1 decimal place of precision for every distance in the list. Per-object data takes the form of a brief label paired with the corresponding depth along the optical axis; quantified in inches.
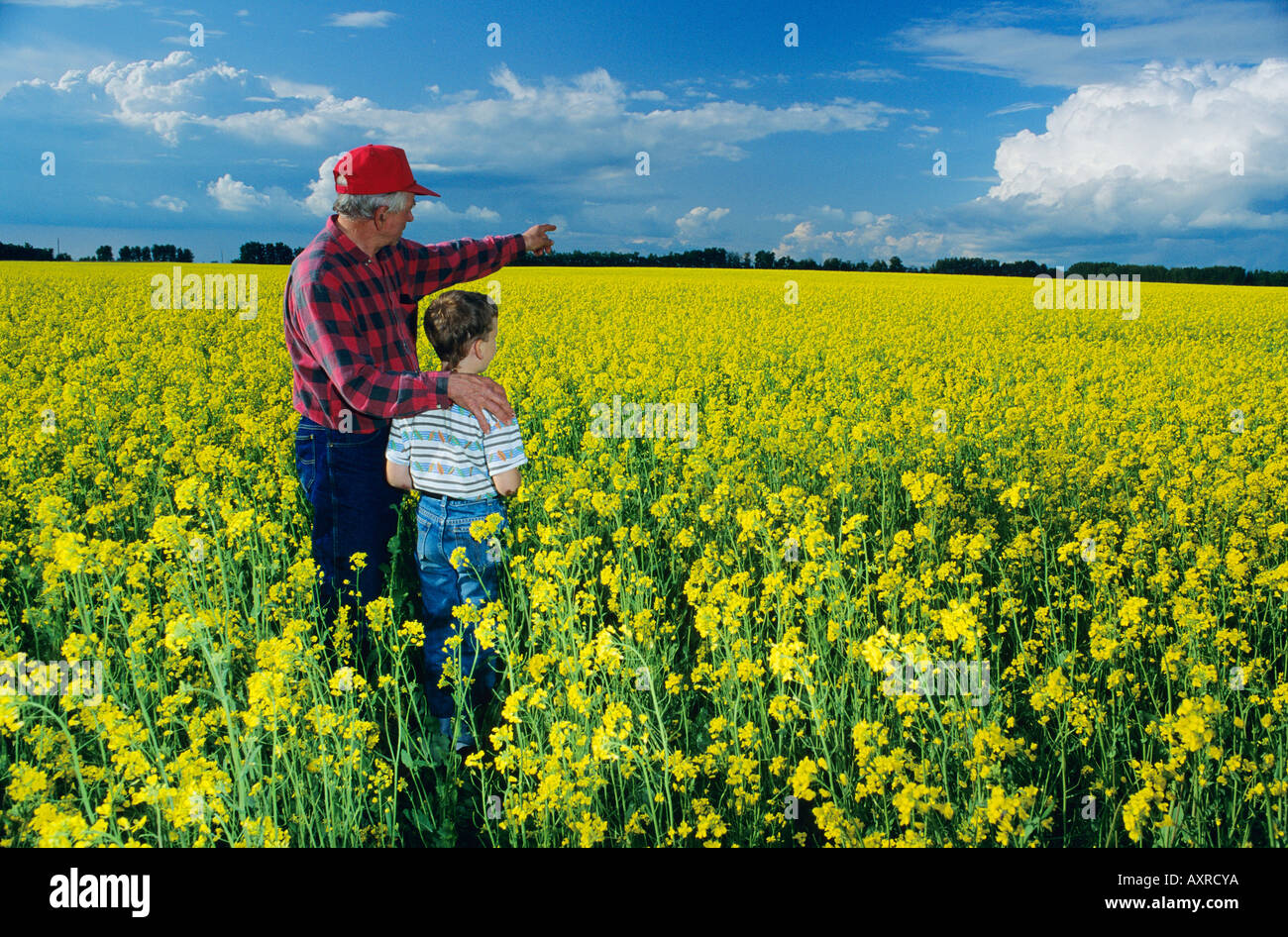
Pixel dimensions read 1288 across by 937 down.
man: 112.8
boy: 114.4
